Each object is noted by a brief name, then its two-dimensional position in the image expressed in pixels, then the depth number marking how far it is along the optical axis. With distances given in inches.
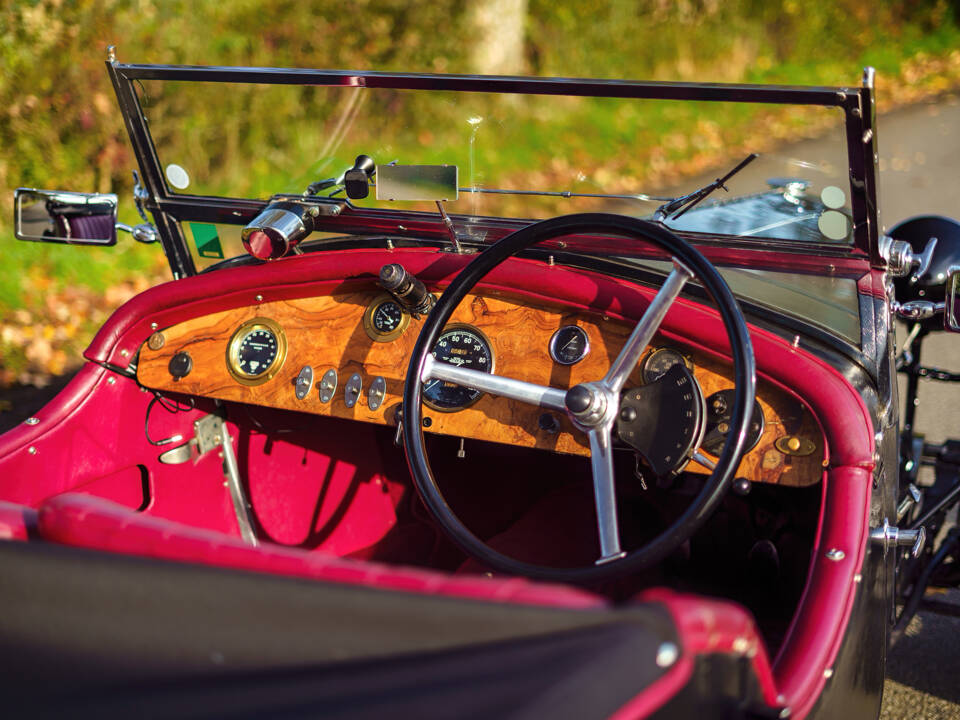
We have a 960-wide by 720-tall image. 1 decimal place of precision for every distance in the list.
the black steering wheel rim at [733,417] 62.4
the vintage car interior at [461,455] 37.2
